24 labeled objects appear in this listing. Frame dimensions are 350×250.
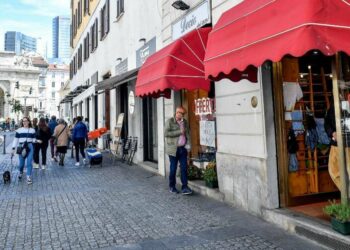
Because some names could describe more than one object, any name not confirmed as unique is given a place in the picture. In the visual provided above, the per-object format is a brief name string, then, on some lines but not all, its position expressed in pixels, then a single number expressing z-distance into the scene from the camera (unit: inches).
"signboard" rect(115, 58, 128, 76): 579.5
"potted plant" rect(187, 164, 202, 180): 338.6
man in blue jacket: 526.6
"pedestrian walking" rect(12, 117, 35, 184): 383.9
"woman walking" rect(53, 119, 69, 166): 523.8
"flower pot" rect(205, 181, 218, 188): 295.6
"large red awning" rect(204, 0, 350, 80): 146.1
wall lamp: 342.9
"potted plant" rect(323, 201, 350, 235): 168.7
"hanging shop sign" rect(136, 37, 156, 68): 440.7
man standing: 303.4
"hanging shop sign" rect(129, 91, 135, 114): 483.2
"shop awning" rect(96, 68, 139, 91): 420.0
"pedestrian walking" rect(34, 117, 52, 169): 501.9
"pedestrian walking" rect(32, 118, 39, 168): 494.7
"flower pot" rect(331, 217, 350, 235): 168.6
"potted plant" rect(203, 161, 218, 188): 295.9
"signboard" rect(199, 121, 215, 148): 324.8
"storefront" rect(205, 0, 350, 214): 185.8
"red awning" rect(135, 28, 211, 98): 281.1
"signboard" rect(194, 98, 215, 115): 322.7
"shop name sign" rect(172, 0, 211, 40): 306.5
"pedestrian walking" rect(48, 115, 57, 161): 611.8
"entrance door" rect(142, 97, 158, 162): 485.1
